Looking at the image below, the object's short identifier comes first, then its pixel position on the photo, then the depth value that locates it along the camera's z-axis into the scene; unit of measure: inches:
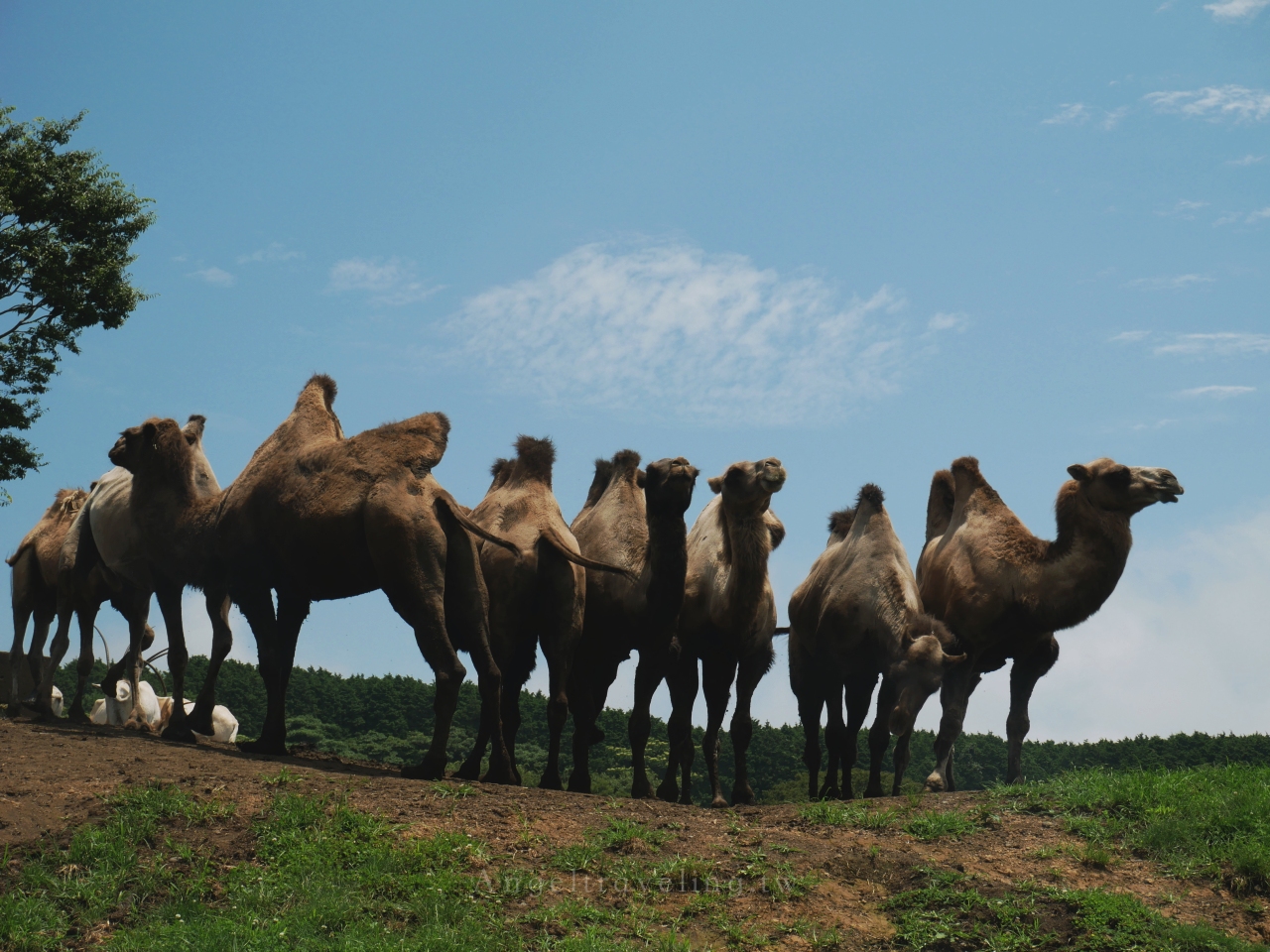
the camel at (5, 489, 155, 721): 591.2
